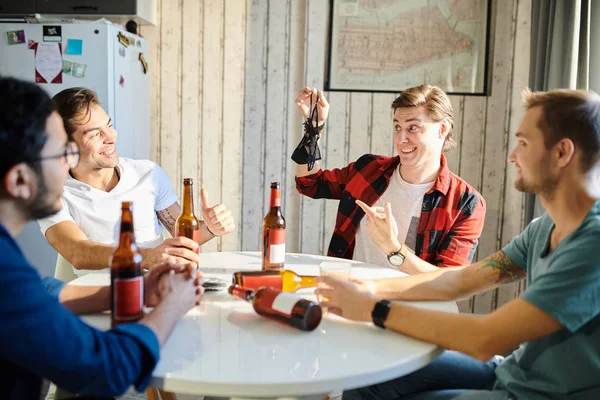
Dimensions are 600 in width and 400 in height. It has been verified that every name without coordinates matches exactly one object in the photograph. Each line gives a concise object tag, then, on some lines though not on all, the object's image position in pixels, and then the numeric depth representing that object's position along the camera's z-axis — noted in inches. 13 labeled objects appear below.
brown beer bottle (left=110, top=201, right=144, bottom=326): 42.7
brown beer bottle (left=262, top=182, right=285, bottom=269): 61.8
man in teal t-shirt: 41.1
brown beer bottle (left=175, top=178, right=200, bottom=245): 63.1
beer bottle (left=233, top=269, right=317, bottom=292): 52.5
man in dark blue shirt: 32.1
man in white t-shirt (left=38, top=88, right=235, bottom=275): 72.2
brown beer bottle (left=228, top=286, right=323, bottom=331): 45.2
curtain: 93.7
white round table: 37.0
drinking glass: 54.3
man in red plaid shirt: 79.6
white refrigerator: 118.6
